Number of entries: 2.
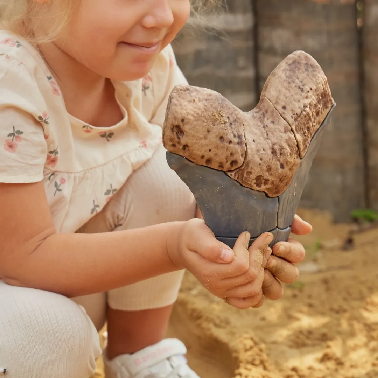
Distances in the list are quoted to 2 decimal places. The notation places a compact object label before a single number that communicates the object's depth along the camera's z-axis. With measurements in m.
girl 1.24
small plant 2.75
